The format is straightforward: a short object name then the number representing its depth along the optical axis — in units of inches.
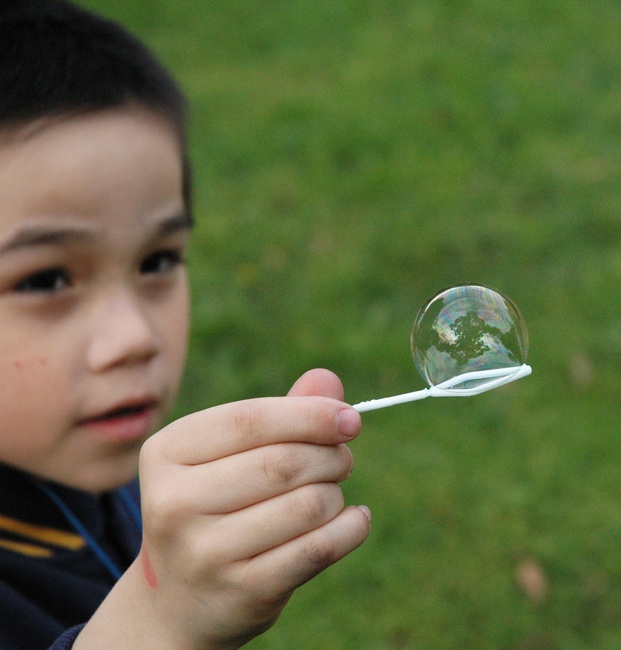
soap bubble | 23.8
